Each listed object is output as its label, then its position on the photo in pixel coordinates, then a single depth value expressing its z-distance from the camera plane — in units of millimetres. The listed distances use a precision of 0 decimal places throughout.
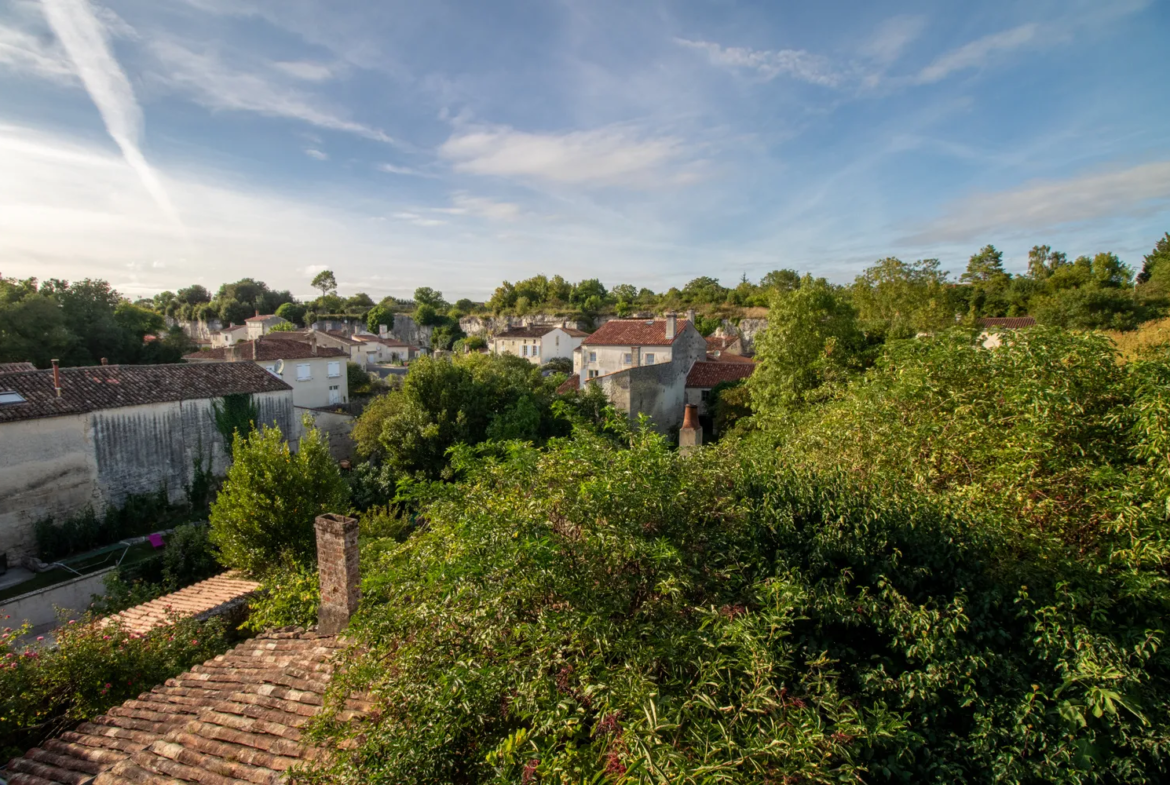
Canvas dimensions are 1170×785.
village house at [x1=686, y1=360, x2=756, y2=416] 30891
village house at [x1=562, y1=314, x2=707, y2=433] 26203
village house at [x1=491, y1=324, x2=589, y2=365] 47719
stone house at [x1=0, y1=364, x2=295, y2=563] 16531
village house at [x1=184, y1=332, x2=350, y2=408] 30922
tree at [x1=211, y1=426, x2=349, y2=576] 12586
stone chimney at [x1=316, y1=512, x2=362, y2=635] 7395
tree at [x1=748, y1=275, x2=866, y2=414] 22859
